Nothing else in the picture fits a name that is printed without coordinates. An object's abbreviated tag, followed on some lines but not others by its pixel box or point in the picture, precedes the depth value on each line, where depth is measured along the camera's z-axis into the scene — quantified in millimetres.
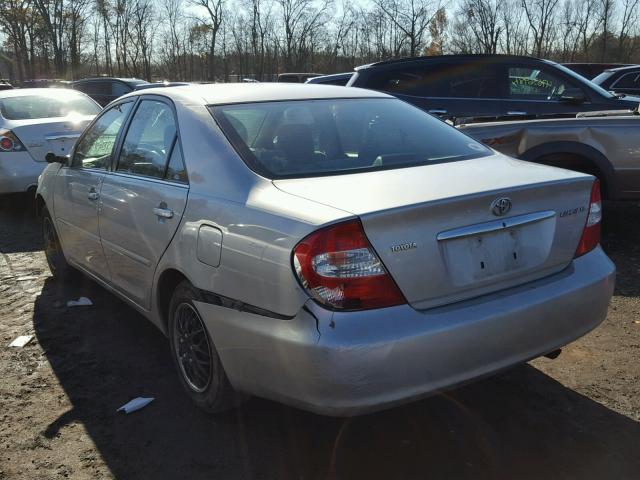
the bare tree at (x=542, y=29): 46156
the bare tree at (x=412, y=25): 45406
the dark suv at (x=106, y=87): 17781
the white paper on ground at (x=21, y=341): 4039
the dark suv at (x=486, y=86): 7445
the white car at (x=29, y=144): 7621
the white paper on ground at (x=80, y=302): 4750
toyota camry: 2244
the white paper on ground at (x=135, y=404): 3172
